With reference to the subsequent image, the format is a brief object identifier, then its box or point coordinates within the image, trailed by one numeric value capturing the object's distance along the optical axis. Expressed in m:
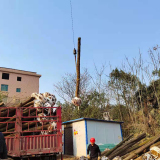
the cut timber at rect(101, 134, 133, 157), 8.52
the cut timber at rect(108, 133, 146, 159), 8.48
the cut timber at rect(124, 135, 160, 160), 7.87
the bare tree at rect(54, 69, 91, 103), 23.84
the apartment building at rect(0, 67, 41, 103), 32.62
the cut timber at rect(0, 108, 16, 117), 7.92
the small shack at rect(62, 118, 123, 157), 10.88
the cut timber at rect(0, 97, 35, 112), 8.97
